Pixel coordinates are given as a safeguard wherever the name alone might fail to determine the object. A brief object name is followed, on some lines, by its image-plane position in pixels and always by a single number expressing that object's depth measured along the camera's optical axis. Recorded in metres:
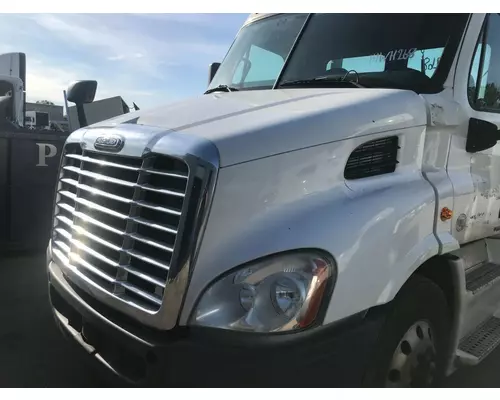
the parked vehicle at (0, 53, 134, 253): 6.27
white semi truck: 2.26
